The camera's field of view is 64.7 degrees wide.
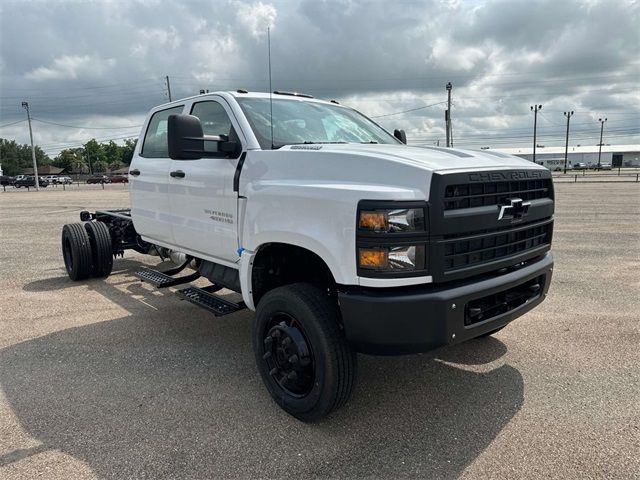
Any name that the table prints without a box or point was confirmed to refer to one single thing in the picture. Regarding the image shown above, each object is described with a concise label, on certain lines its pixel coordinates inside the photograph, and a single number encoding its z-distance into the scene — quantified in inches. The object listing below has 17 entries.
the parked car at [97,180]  3149.9
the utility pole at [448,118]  1419.0
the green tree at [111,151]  5118.1
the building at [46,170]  5057.1
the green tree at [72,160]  5157.5
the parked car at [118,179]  3144.2
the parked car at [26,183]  2495.1
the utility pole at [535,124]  2654.0
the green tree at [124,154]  4920.5
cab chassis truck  103.7
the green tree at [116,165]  5109.3
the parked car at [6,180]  2880.2
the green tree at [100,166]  5083.7
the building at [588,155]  4407.2
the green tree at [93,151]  5036.9
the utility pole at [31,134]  2035.8
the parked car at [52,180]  3025.1
